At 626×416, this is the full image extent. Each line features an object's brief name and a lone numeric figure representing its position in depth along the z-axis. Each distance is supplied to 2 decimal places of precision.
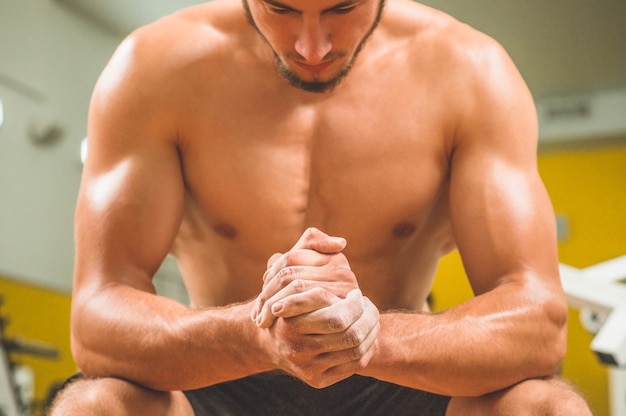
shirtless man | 1.02
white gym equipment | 2.14
